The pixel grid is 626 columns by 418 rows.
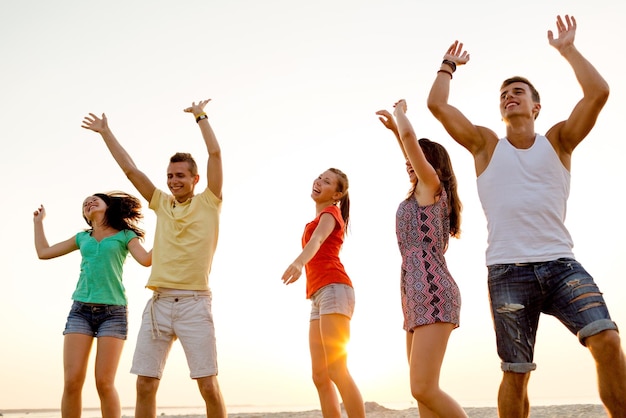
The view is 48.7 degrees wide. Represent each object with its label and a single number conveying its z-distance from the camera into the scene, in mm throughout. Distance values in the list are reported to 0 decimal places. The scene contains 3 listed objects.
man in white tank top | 4438
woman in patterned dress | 4895
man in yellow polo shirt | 6078
